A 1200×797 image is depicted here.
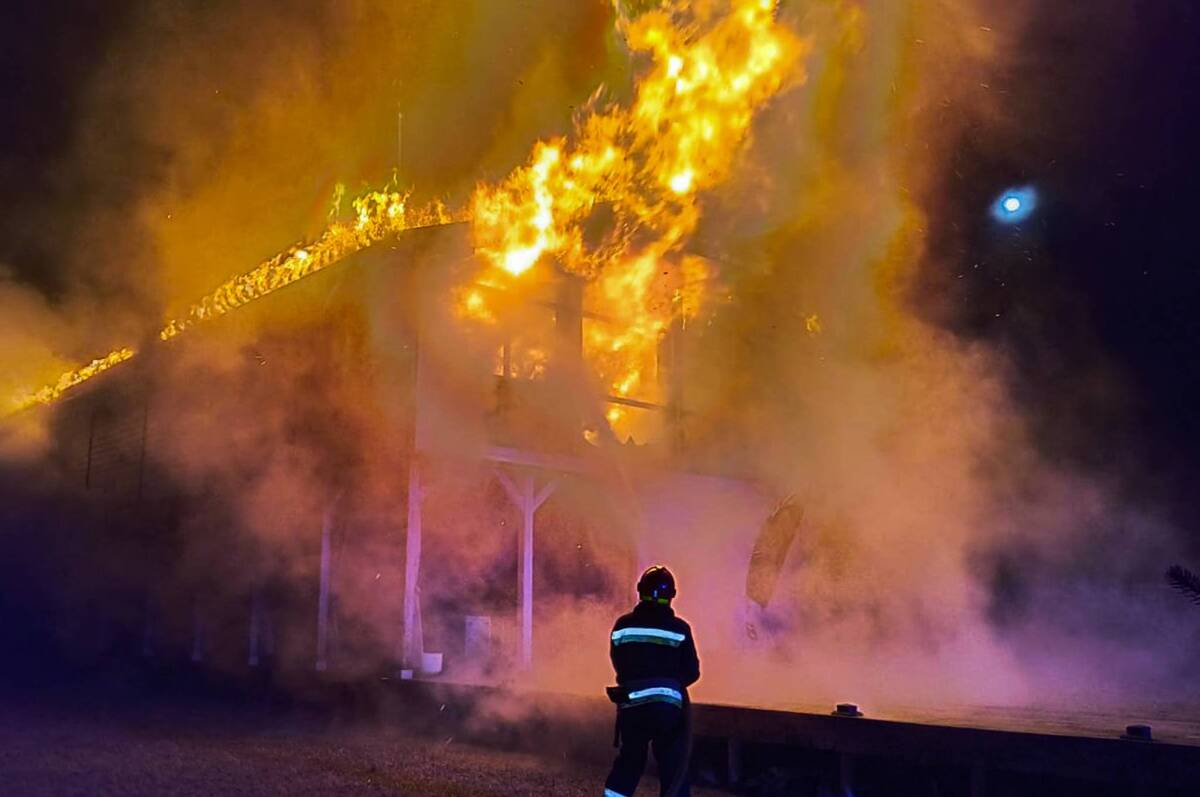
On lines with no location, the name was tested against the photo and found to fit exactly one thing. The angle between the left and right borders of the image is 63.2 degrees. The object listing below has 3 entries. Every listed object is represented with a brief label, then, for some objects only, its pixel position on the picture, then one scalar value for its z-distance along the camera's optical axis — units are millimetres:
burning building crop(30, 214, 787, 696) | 12258
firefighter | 5199
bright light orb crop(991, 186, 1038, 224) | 15180
